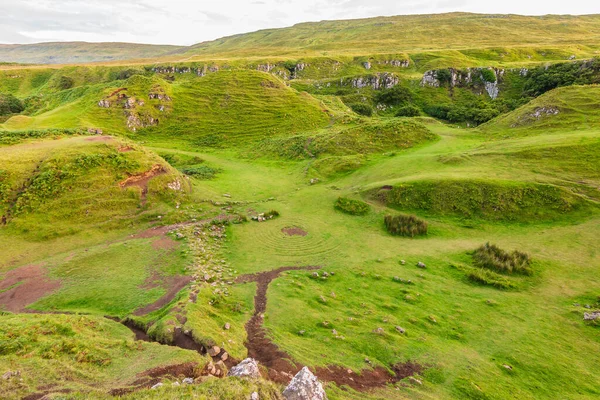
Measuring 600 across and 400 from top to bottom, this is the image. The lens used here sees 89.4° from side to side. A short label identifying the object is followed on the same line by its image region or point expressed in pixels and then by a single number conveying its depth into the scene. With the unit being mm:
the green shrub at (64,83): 115962
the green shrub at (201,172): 43188
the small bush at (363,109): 86688
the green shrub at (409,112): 80712
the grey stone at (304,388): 9156
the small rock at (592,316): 16453
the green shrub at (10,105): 80712
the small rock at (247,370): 9711
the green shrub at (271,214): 31522
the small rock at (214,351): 12106
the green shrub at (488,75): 98181
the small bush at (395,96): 96062
